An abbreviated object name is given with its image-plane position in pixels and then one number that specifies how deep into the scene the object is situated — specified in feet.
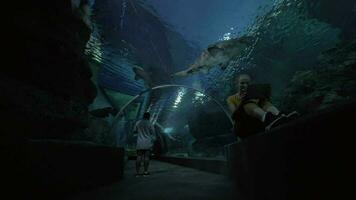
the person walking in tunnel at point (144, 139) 23.48
